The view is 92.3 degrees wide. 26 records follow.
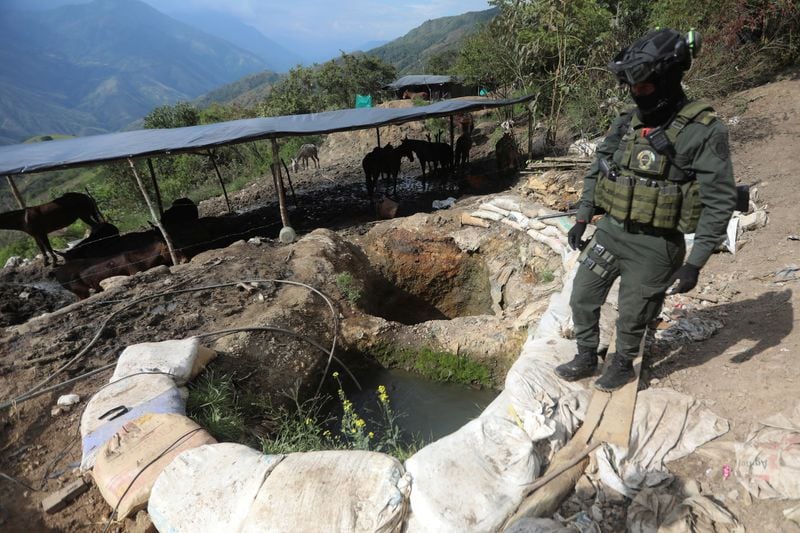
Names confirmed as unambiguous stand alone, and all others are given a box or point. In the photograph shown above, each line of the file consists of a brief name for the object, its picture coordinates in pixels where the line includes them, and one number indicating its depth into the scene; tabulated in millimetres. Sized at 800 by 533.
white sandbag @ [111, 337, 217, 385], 2756
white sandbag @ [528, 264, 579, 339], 2803
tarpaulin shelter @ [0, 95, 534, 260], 5699
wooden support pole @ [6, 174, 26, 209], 6377
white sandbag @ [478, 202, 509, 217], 6173
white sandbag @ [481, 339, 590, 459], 1931
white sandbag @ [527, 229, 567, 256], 4828
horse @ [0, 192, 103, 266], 6598
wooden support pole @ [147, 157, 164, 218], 7238
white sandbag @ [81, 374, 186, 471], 2250
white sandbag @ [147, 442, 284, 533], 1677
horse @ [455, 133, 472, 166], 9930
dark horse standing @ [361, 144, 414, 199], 8445
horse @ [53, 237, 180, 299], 5609
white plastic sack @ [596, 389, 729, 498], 1759
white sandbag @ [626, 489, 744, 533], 1493
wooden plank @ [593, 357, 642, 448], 1912
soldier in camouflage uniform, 1646
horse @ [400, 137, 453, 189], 9305
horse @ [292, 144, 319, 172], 13713
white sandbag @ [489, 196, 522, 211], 6166
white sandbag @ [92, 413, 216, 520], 1974
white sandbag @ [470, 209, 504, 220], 6180
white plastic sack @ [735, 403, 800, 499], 1573
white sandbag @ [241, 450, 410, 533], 1582
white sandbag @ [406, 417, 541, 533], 1604
